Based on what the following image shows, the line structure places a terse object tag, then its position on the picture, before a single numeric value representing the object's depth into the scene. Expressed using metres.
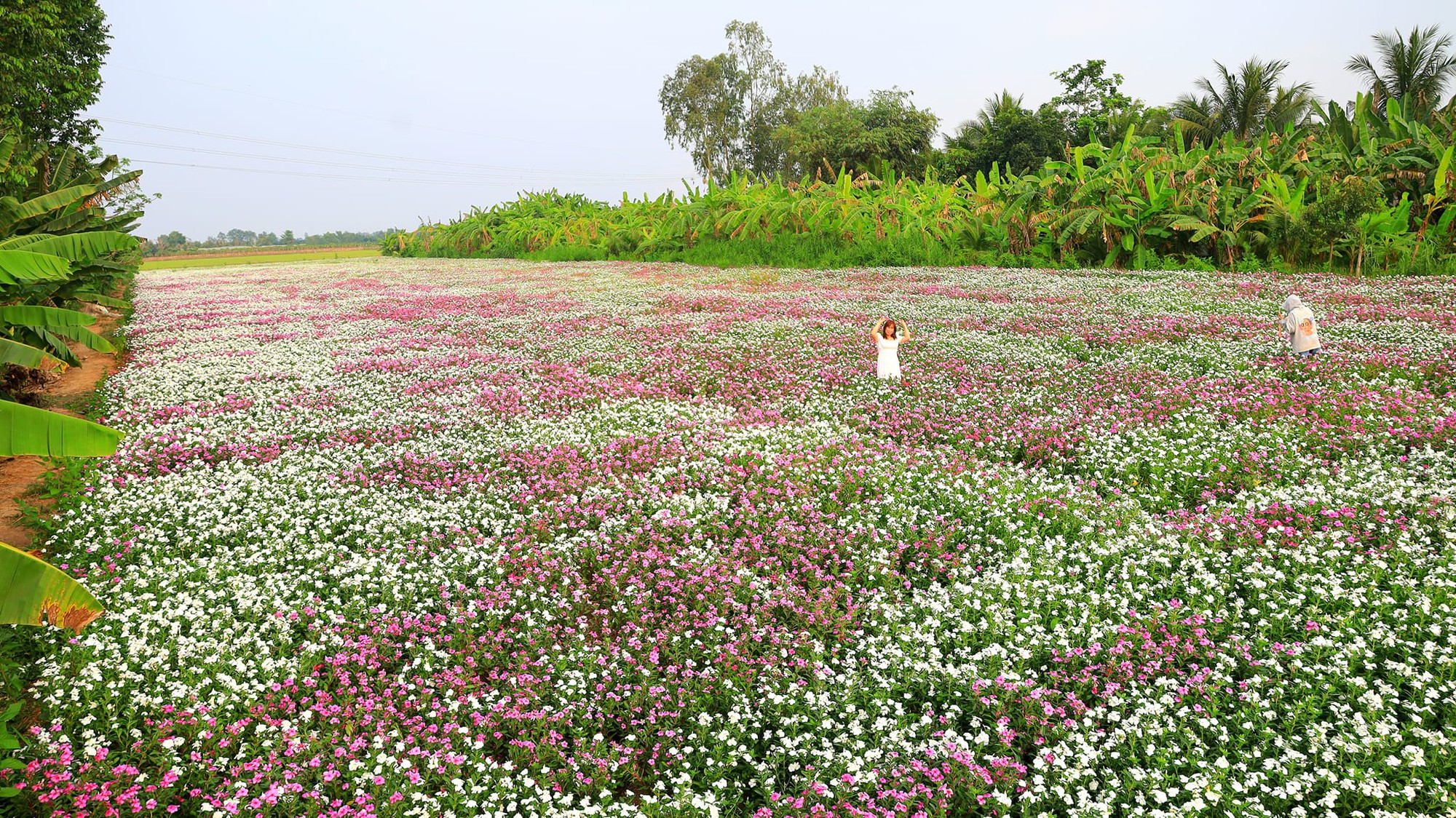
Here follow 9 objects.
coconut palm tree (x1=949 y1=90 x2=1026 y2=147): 52.75
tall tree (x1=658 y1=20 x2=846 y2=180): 76.00
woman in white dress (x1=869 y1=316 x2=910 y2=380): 12.23
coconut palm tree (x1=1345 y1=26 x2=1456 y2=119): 46.88
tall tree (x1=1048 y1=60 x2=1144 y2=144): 52.84
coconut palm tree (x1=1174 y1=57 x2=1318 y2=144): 54.59
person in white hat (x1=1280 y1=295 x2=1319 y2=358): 11.51
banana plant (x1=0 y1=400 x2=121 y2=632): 3.56
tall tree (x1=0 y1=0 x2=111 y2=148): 20.31
